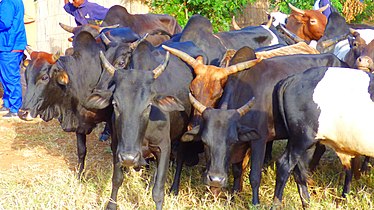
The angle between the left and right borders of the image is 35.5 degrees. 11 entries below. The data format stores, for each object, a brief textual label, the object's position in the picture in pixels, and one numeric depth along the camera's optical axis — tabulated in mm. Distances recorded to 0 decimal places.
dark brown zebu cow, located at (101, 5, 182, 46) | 7383
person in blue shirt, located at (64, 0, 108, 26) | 8039
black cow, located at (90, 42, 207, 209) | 4145
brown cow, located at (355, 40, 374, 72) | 5426
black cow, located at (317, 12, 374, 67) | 6031
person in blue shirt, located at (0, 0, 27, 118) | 8055
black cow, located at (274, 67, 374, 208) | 4172
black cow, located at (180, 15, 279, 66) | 6164
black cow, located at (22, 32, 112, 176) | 5379
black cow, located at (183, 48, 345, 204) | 4254
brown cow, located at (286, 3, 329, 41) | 7699
